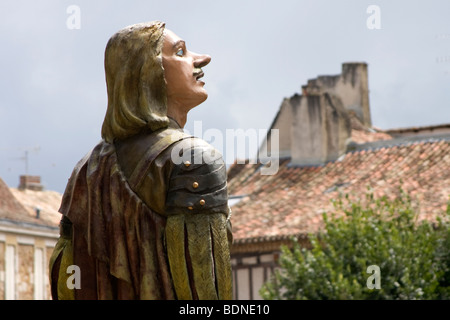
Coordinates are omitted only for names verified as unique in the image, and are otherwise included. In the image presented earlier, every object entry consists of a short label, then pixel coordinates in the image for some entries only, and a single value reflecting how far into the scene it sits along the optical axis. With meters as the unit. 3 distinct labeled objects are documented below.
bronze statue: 6.53
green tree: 23.94
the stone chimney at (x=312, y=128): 37.25
